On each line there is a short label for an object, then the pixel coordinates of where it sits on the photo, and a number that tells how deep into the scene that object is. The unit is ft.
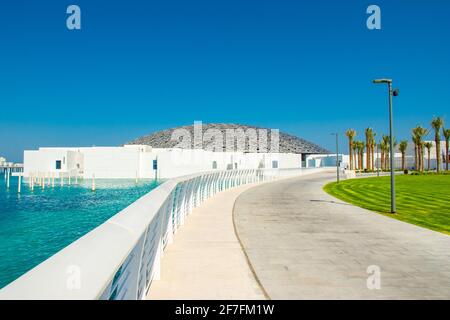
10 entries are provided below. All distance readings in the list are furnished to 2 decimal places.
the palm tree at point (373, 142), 259.15
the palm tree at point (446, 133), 211.20
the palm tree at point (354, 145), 278.40
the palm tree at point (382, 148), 263.62
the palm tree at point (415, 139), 228.63
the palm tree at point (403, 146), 249.96
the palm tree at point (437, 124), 212.43
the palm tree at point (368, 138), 253.40
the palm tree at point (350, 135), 251.85
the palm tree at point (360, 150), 273.54
